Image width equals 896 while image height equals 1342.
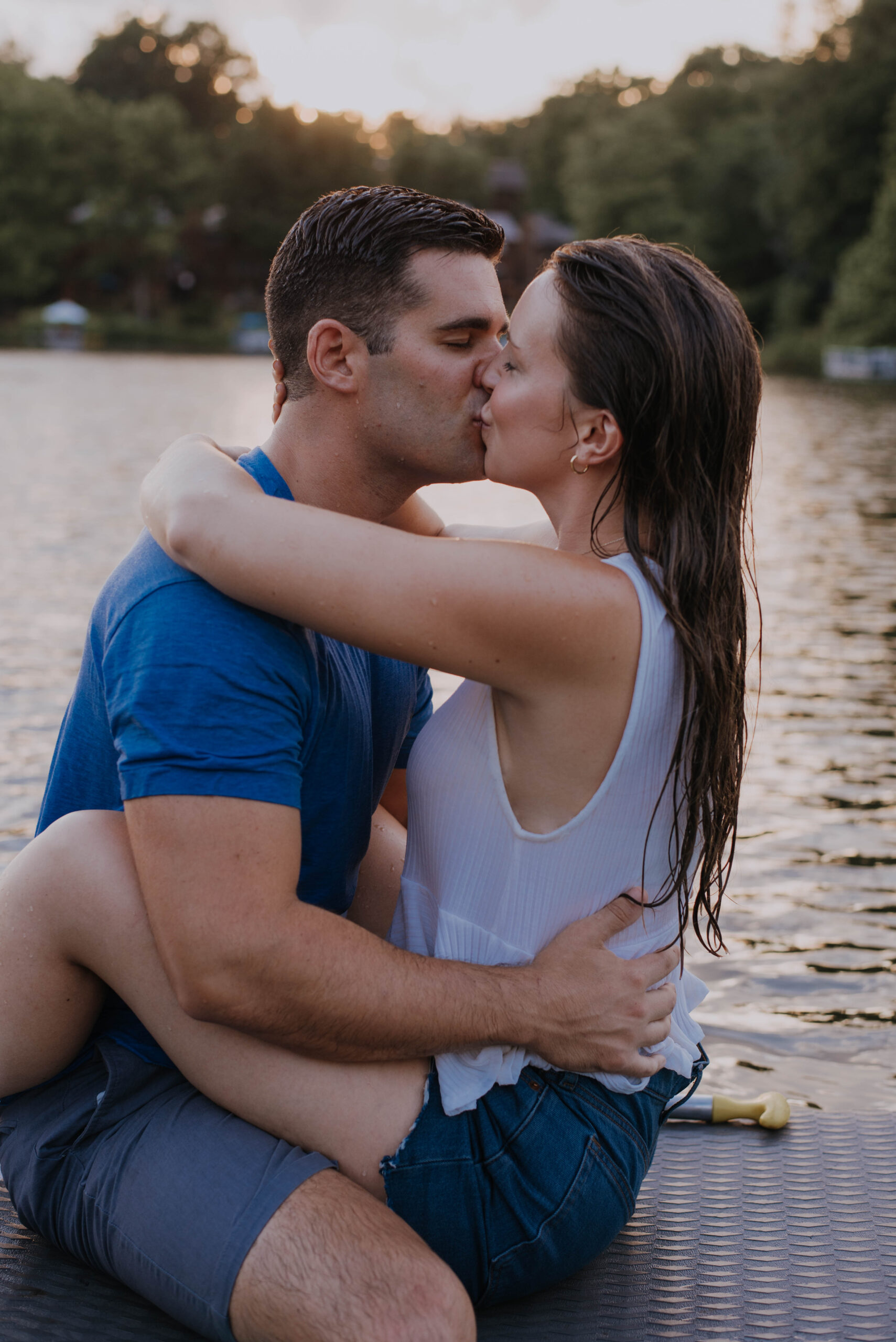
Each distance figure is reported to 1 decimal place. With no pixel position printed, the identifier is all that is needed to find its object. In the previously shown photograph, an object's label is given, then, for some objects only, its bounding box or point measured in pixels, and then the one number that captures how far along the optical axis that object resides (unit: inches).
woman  87.4
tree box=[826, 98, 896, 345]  2006.6
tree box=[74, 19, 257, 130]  4126.5
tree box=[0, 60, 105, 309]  2792.8
